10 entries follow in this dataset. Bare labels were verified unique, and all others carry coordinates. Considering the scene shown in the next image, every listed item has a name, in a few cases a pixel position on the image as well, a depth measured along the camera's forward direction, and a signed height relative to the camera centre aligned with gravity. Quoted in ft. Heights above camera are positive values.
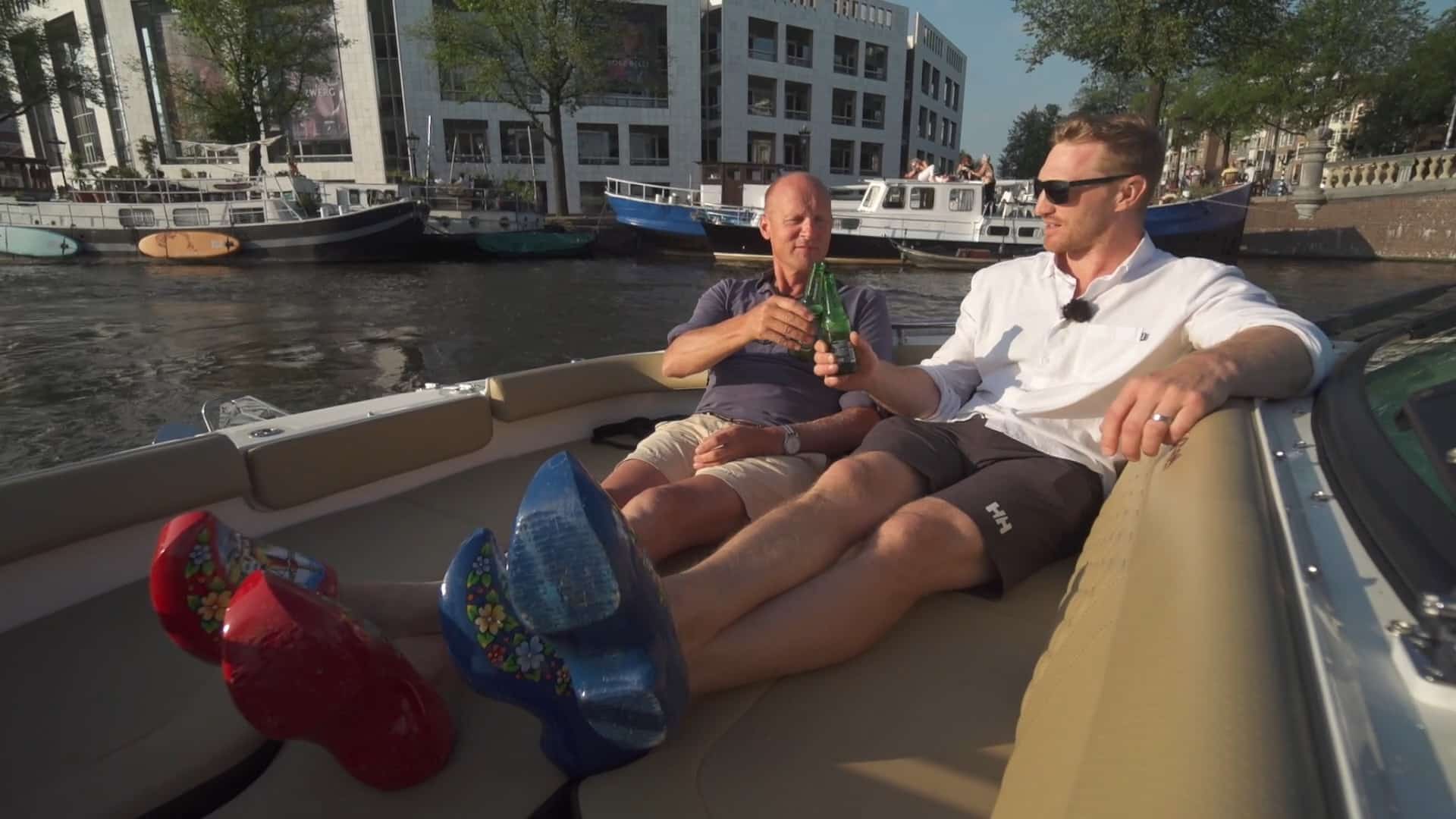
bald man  5.78 -2.04
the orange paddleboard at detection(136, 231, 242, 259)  51.98 -3.18
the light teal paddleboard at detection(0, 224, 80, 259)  52.90 -3.08
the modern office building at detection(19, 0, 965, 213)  90.68 +11.99
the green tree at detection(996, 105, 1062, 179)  161.17 +11.27
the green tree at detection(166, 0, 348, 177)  77.87 +14.35
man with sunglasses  4.22 -1.68
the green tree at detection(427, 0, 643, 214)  69.56 +13.42
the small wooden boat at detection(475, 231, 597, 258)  57.77 -3.54
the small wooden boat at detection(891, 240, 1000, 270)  50.78 -4.16
